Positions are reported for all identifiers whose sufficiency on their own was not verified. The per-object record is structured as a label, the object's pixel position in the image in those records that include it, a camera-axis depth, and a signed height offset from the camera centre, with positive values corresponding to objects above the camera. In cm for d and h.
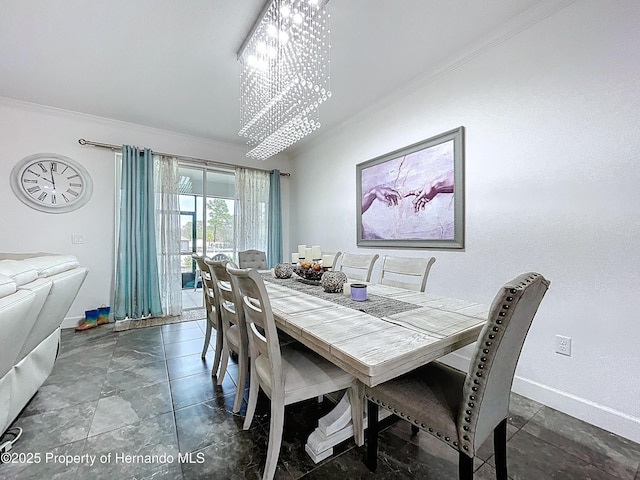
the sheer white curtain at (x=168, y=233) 375 +10
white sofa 119 -42
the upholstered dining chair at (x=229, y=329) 168 -61
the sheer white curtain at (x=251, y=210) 437 +50
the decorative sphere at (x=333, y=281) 179 -27
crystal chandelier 186 +148
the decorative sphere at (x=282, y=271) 246 -28
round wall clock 312 +67
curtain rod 338 +119
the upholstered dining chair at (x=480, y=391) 85 -59
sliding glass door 410 +36
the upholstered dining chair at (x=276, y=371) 113 -61
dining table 89 -36
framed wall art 234 +45
